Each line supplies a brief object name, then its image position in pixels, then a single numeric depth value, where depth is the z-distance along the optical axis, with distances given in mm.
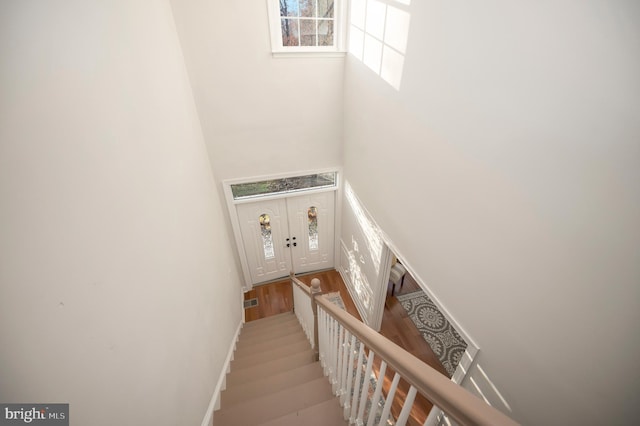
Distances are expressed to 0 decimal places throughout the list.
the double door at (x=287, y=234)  4398
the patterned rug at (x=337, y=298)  4482
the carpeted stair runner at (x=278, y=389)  1632
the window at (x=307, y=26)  2939
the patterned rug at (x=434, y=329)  3637
